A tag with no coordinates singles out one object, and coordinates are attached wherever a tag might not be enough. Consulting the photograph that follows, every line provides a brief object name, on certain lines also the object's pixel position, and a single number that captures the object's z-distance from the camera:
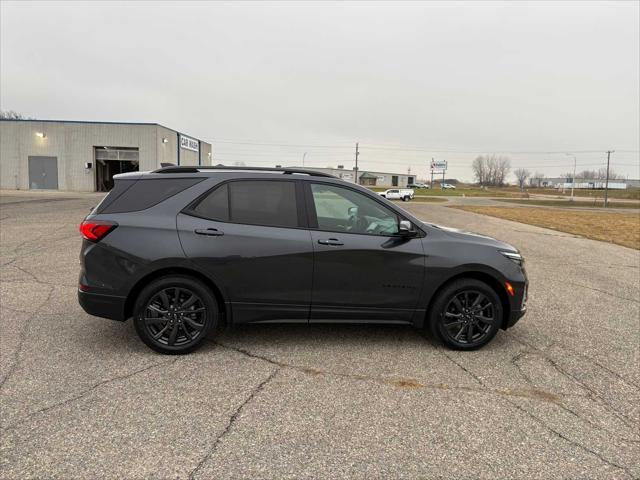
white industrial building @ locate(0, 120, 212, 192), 35.94
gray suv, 3.88
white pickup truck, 53.81
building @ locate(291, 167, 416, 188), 118.54
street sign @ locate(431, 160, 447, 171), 114.59
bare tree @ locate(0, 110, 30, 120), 75.28
